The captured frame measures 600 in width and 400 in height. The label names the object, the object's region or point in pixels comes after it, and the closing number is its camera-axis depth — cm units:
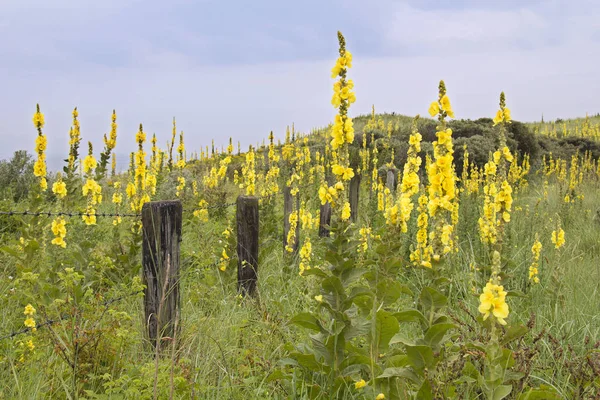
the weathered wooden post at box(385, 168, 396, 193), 882
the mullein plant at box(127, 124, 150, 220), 642
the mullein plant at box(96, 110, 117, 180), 686
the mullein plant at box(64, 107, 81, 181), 628
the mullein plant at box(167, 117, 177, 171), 1331
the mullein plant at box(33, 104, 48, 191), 593
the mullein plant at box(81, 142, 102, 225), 527
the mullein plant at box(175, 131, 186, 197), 1039
